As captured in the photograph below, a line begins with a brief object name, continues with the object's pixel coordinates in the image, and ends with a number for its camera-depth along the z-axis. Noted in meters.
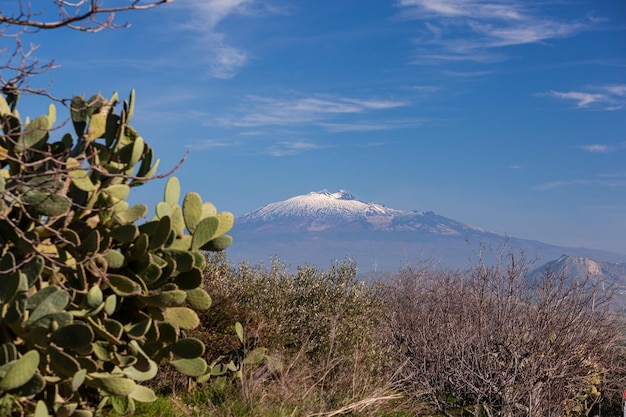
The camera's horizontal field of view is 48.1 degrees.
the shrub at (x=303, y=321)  8.48
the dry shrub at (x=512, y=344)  11.35
